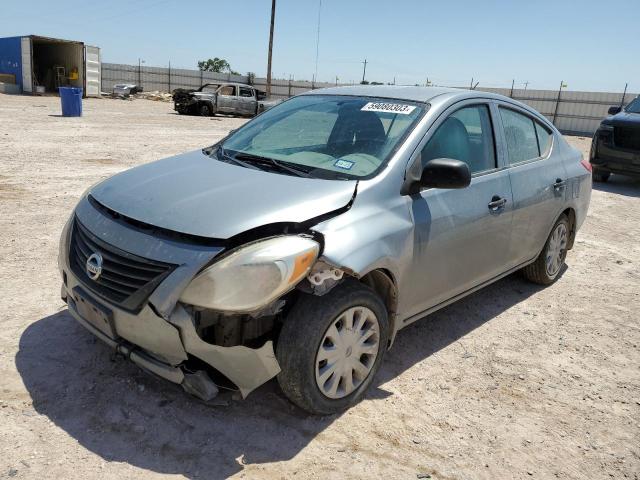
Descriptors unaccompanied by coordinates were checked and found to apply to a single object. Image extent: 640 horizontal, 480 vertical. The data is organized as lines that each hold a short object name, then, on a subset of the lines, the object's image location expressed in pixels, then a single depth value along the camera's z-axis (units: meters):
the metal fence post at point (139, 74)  40.65
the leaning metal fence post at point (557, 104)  30.83
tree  92.31
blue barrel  18.64
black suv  10.06
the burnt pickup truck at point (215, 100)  24.22
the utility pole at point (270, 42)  32.97
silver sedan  2.38
